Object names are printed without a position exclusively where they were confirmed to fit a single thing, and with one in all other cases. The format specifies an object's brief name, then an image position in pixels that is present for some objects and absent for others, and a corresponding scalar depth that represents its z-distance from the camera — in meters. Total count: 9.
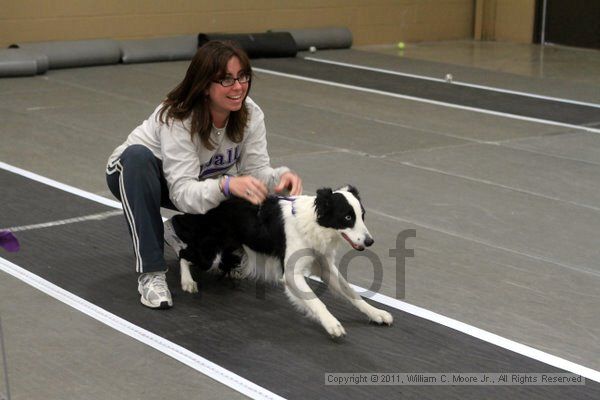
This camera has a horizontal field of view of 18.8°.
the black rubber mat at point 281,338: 5.46
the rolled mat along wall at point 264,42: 19.74
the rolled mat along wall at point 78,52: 17.92
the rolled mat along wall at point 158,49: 19.00
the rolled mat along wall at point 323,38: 21.41
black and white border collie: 6.02
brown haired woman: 6.52
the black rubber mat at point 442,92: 14.93
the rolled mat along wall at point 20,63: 16.74
